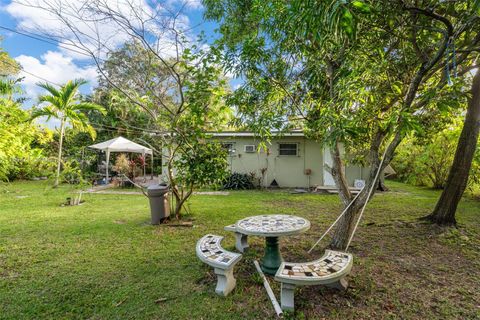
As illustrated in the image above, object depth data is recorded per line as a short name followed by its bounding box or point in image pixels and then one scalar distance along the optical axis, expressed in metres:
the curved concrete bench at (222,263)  2.53
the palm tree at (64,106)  10.13
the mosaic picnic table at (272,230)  2.84
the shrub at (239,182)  10.69
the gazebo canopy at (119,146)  10.96
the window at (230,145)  11.39
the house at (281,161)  11.18
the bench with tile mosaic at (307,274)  2.19
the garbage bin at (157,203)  5.21
